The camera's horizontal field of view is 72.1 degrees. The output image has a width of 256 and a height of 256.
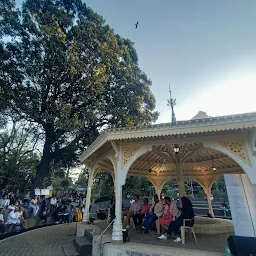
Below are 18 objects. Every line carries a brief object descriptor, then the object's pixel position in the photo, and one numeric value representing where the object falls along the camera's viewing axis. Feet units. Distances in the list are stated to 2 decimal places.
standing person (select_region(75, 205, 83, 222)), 37.38
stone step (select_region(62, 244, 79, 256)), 16.88
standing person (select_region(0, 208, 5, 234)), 22.63
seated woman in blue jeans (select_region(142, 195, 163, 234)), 18.02
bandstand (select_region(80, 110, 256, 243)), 12.96
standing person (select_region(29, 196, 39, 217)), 31.00
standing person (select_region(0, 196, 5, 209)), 27.53
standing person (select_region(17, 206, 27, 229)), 26.29
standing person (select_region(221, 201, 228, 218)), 31.58
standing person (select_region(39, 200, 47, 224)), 32.22
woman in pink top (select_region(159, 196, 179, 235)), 17.37
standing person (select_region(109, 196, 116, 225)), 22.33
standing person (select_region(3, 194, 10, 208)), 27.67
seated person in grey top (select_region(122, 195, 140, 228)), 22.71
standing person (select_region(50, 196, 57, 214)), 35.73
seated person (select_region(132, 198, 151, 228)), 22.29
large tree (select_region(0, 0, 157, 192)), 36.58
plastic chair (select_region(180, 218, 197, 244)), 14.53
